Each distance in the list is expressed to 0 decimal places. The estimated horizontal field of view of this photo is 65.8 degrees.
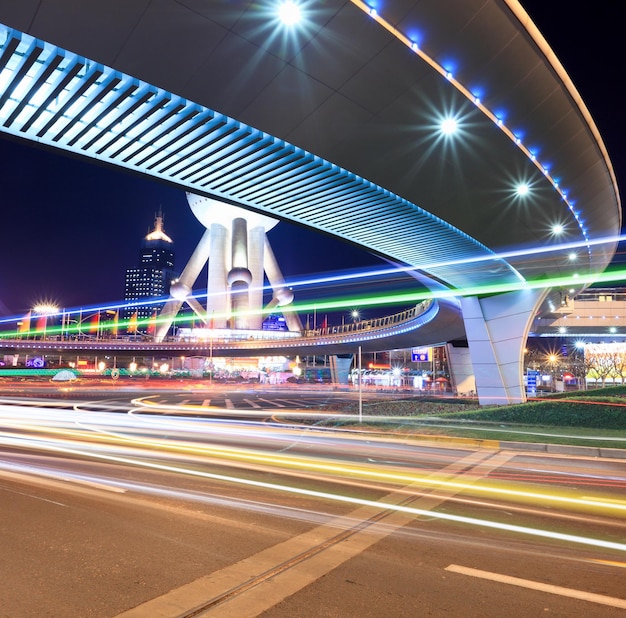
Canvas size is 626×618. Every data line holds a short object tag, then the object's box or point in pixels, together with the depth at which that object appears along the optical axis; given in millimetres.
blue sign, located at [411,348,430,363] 83500
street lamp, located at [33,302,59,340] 79625
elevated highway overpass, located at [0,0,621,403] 7305
